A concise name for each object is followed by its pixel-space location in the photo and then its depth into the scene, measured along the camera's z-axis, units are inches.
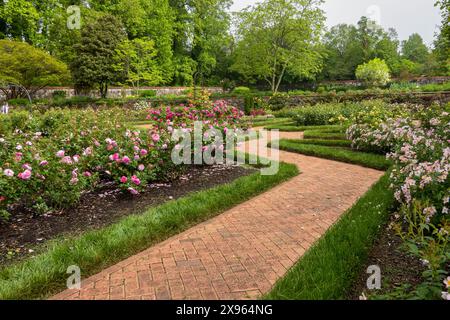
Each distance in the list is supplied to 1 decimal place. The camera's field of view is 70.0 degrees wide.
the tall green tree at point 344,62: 1498.5
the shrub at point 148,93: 962.1
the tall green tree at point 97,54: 887.1
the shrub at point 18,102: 727.9
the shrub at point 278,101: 834.2
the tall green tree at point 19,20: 932.0
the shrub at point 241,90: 1038.4
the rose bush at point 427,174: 79.1
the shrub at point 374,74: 1183.0
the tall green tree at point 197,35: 1299.0
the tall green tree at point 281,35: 1029.2
